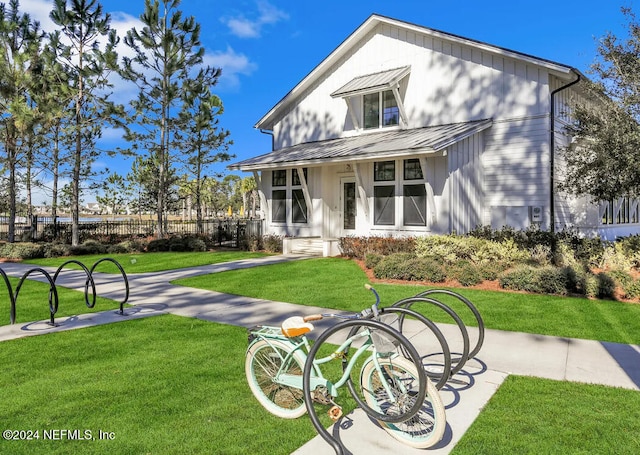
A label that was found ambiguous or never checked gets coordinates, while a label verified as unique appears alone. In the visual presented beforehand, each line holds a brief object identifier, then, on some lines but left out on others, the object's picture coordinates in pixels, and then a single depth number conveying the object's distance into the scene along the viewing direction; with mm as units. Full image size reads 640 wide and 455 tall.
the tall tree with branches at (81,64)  18984
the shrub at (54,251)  17031
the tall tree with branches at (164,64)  19859
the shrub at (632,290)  7730
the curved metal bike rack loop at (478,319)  3960
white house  13086
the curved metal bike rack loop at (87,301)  6942
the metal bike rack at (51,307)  6271
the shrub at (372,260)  11422
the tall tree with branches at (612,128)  9398
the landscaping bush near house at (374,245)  12704
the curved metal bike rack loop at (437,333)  3053
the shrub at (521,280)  8509
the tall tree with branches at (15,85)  17641
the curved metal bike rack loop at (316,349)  2666
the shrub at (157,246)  18422
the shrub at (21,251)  16516
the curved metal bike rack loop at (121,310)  6984
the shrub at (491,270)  9383
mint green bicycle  2828
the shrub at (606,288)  7859
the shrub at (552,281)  8219
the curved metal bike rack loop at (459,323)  3682
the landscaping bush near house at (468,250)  10859
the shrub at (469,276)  9195
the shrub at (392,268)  9980
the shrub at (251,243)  17516
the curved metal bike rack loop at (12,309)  6314
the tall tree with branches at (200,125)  22266
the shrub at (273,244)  16875
